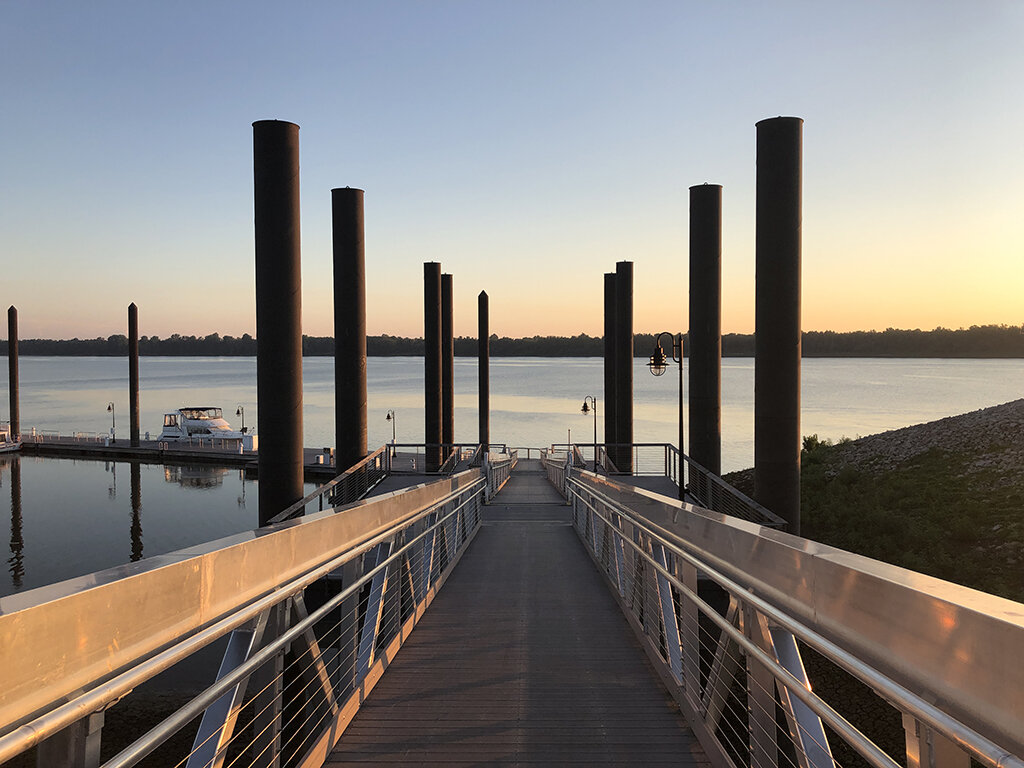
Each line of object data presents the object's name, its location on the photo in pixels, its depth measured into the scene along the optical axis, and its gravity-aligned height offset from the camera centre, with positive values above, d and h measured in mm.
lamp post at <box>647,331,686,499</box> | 21281 +193
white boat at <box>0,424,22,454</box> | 51531 -4800
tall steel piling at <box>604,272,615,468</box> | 35250 +995
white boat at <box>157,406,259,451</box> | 53281 -4288
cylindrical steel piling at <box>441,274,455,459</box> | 37594 +308
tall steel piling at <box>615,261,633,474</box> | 30359 +137
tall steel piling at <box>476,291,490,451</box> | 44116 +726
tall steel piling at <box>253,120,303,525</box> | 13883 +966
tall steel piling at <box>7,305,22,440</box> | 53844 -157
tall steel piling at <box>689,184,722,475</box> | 19953 +1028
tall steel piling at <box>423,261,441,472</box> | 32000 +846
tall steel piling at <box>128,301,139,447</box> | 52656 -71
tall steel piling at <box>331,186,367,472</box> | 20453 +899
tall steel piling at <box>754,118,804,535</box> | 13789 +832
